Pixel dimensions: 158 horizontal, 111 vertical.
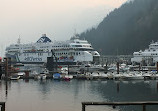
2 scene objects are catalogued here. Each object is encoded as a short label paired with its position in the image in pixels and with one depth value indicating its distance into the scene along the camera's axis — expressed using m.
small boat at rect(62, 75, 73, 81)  66.78
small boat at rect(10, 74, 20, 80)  65.78
